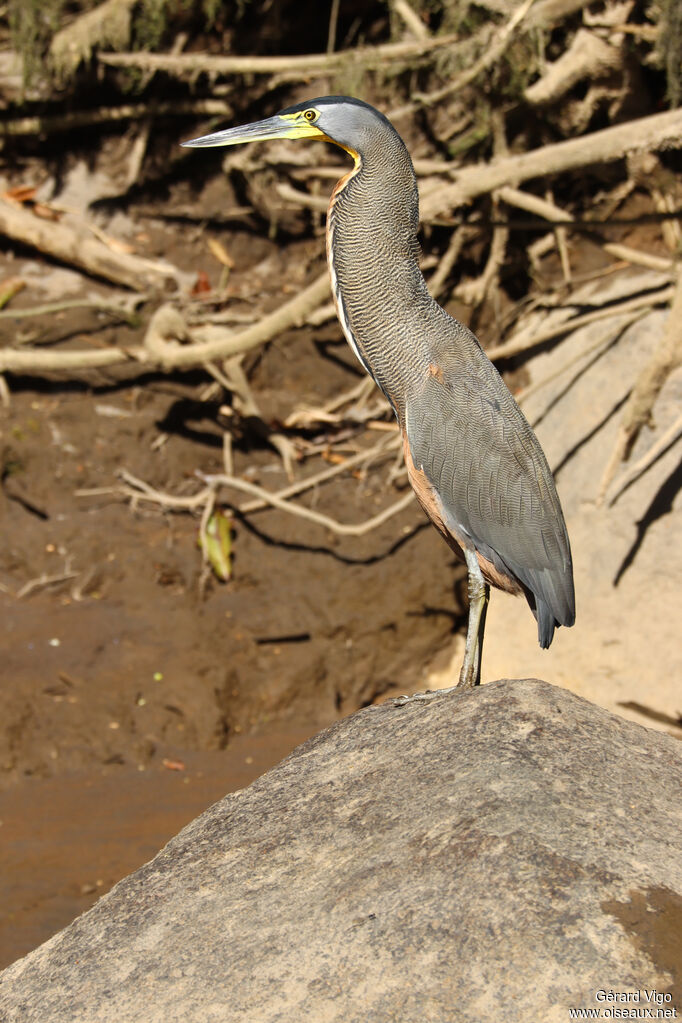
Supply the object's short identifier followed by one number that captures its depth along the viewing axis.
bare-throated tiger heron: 7.75
